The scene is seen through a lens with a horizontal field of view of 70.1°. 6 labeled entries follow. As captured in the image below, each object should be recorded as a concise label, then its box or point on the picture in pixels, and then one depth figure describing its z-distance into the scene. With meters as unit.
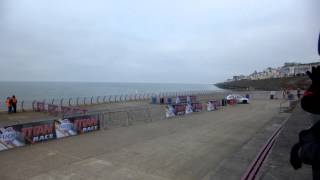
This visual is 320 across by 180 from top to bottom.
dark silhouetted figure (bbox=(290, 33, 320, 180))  1.63
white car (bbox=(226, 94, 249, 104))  34.24
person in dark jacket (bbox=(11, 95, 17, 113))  22.68
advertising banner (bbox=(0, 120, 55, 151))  10.18
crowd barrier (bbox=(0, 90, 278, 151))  10.35
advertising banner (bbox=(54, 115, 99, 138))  12.16
